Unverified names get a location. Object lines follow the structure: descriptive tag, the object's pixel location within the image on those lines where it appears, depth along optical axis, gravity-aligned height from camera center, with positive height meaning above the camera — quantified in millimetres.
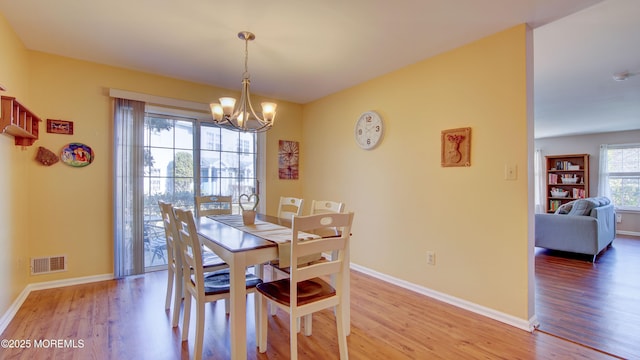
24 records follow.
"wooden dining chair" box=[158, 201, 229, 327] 2173 -672
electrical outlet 2922 -769
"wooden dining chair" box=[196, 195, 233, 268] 3102 -268
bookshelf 7319 +60
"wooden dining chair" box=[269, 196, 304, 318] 2478 -313
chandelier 2363 +595
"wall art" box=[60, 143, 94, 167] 3064 +278
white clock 3490 +633
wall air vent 2936 -857
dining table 1652 -454
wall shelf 1999 +461
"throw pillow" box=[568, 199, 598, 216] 4375 -391
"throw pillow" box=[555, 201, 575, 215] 4789 -471
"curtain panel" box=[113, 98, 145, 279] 3250 -70
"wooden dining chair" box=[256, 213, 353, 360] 1629 -677
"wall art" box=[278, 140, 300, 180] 4559 +348
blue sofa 4180 -702
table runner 1774 -368
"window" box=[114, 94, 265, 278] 3277 +200
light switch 2342 +75
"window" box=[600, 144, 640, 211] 6730 +146
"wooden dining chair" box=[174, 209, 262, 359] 1787 -701
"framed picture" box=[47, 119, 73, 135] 2992 +561
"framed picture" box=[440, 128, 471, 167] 2664 +319
